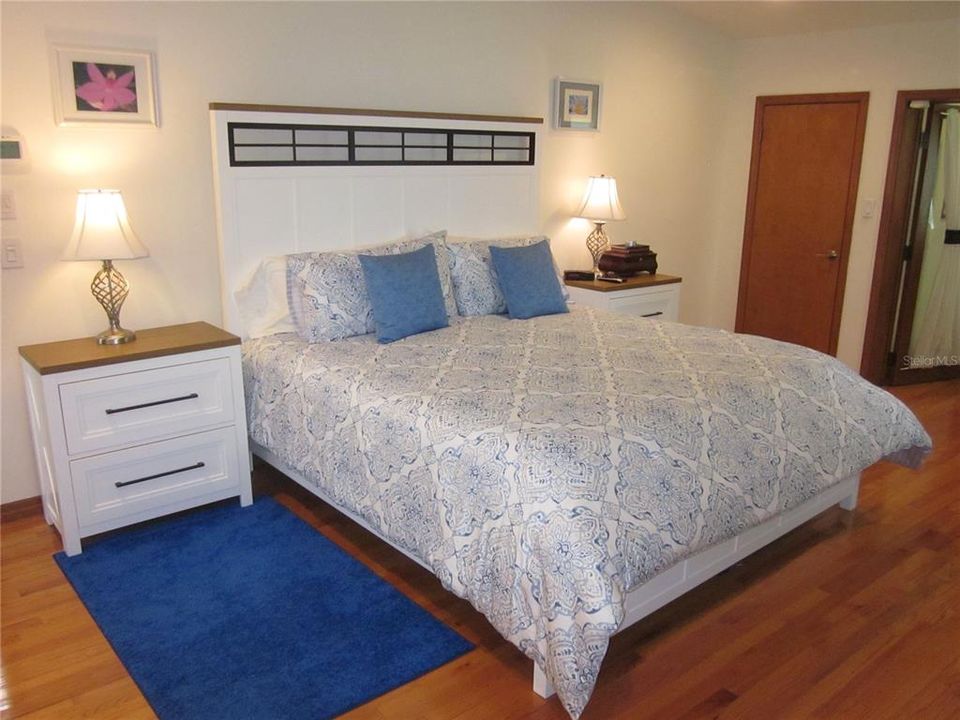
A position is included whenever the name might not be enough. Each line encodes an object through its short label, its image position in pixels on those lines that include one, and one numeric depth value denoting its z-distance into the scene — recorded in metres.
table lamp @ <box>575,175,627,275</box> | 4.57
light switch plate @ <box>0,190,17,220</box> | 2.84
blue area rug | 2.11
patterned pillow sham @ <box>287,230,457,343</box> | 3.21
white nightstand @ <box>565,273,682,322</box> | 4.39
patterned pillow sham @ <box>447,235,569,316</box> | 3.69
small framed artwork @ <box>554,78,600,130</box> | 4.49
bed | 1.96
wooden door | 4.95
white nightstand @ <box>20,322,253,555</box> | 2.73
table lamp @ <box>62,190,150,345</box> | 2.81
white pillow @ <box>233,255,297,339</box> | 3.39
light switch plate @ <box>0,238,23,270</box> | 2.88
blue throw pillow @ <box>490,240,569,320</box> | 3.70
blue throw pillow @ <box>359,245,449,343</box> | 3.21
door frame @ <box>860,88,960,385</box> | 4.66
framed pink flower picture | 2.90
